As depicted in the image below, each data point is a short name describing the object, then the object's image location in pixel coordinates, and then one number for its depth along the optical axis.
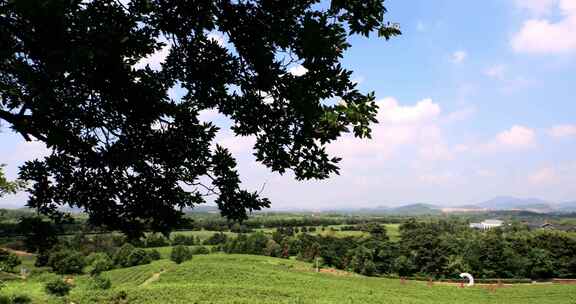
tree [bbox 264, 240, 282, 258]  91.31
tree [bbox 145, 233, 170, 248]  97.29
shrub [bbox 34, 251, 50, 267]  67.53
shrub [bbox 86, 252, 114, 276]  71.85
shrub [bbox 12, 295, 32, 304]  30.52
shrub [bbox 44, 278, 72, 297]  39.41
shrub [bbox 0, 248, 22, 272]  14.42
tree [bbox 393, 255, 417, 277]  71.62
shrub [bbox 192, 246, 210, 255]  88.59
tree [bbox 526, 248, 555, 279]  66.12
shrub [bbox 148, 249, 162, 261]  80.85
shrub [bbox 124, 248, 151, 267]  77.81
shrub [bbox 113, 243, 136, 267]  78.19
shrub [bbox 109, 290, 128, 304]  37.90
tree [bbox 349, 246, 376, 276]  72.44
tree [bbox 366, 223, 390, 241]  86.44
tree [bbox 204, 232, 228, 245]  102.85
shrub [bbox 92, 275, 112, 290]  44.33
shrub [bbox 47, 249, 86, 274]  65.31
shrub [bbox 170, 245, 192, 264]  75.19
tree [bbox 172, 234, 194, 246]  99.99
